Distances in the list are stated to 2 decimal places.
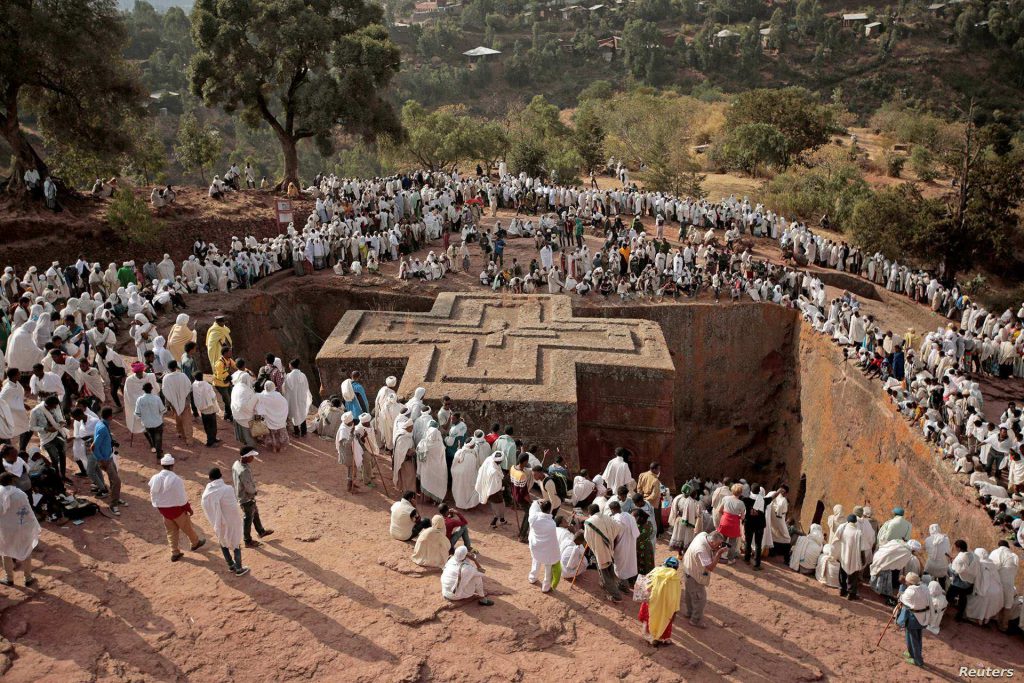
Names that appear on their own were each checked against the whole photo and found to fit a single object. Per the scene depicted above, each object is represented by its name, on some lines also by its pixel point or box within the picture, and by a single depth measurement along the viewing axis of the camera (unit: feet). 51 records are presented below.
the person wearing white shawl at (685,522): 33.81
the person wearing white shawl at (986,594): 30.73
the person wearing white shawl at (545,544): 28.02
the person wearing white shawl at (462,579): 27.55
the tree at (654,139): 106.22
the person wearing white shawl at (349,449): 35.09
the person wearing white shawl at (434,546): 29.40
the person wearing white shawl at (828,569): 32.68
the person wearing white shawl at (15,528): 25.94
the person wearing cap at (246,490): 28.96
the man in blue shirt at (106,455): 30.94
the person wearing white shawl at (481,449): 35.73
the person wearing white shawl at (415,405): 39.06
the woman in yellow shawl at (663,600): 26.05
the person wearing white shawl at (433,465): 35.17
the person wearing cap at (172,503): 27.35
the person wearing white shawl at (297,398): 39.93
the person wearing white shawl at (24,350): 40.70
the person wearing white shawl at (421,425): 36.58
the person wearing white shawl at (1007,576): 30.99
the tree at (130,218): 67.62
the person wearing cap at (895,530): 31.68
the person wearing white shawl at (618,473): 35.73
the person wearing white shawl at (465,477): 35.35
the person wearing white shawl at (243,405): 36.40
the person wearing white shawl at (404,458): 35.70
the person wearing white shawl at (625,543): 28.32
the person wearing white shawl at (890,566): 30.75
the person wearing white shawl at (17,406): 33.19
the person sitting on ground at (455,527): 29.63
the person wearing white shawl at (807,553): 33.58
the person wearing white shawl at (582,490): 34.22
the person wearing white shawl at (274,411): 37.09
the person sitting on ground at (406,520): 31.30
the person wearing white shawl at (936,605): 29.55
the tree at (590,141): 118.01
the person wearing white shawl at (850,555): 31.35
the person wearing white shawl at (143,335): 41.92
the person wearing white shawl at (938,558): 31.50
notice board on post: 69.72
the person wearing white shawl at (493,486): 34.35
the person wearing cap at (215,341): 43.32
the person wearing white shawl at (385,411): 39.78
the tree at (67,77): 65.31
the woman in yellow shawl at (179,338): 44.93
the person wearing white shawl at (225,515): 27.17
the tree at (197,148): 107.55
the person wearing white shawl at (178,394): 36.76
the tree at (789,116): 126.02
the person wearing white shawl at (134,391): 36.58
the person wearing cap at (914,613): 27.55
